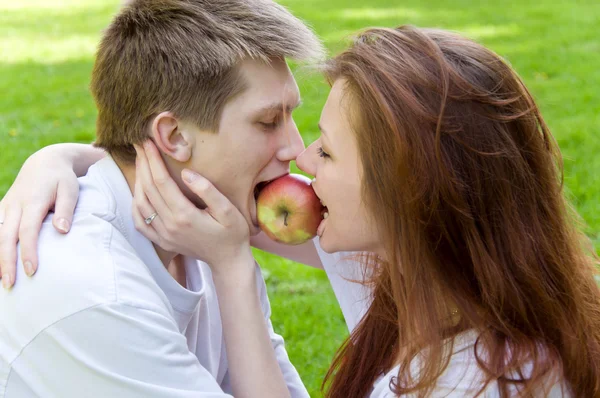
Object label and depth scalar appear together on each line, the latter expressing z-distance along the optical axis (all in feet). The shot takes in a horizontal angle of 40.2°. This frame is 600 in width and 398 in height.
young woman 7.55
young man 7.48
